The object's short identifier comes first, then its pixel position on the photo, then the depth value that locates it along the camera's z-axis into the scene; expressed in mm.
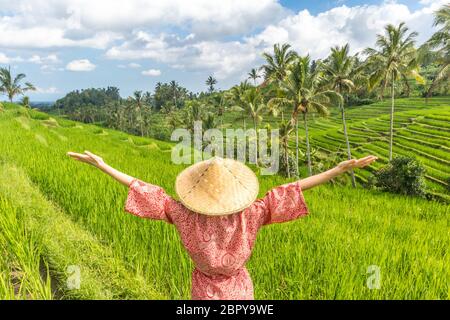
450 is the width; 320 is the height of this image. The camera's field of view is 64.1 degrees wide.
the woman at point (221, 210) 1843
